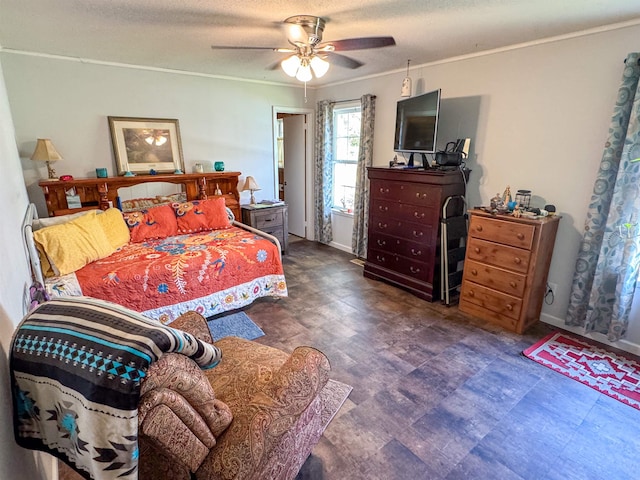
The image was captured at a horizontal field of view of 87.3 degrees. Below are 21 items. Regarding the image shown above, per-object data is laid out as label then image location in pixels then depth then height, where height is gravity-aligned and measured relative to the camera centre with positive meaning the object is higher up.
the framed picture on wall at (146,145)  3.73 +0.06
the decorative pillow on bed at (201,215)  3.72 -0.71
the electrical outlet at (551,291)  2.97 -1.19
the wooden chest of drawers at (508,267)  2.72 -0.95
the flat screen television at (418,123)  3.20 +0.29
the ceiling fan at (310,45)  2.08 +0.67
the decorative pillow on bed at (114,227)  3.13 -0.71
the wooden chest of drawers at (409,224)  3.26 -0.74
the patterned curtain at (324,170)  4.85 -0.26
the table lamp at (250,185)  4.45 -0.43
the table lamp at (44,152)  3.14 -0.02
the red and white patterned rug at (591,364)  2.20 -1.49
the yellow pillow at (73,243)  2.53 -0.72
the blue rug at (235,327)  2.83 -1.49
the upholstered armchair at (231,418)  0.95 -0.94
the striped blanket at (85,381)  0.83 -0.57
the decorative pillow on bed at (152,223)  3.43 -0.74
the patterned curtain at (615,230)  2.35 -0.56
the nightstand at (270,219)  4.49 -0.90
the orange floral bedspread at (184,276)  2.54 -0.99
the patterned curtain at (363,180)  4.23 -0.36
